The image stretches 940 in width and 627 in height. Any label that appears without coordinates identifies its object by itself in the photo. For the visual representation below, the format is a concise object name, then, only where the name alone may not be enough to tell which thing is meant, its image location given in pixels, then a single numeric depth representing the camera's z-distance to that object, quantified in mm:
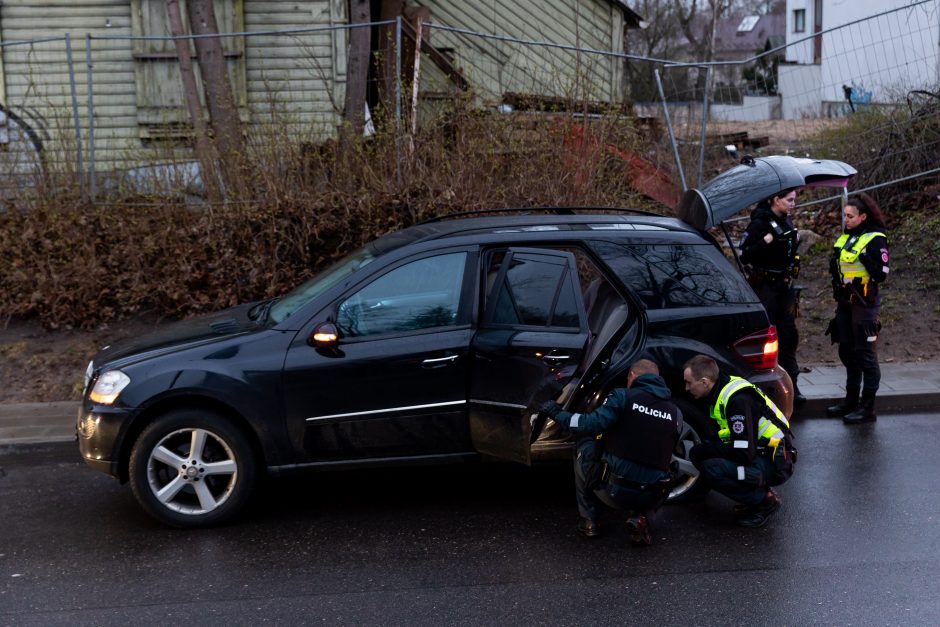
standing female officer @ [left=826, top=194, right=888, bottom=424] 7285
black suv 5480
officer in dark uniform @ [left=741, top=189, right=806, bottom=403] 7477
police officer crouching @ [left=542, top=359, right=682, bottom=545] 5062
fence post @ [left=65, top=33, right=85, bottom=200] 10062
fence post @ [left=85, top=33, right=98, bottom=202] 10034
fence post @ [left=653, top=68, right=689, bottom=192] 10438
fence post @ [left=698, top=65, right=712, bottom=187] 10211
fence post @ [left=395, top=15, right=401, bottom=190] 9906
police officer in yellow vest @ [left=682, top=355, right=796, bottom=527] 5293
